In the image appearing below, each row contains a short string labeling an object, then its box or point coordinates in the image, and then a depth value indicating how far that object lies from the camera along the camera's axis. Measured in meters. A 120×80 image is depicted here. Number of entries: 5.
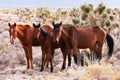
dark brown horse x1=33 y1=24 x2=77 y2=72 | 14.52
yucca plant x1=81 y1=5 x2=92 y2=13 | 26.04
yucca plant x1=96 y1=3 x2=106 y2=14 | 26.39
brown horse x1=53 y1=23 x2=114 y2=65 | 14.49
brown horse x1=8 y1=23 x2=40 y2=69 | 14.93
